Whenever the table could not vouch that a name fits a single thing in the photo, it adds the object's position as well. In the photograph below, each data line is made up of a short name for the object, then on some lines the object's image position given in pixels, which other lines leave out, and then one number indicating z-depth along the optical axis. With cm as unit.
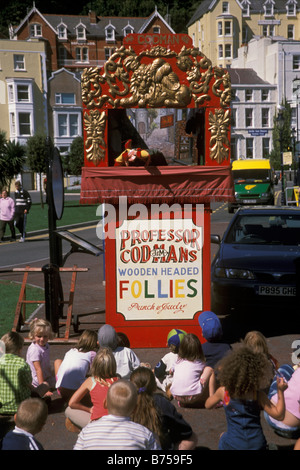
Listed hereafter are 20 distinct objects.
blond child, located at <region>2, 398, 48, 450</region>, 400
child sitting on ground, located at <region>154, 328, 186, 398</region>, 648
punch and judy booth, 776
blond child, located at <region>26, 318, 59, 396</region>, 655
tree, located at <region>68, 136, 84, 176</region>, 6438
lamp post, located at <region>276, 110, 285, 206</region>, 3047
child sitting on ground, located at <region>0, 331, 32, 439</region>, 568
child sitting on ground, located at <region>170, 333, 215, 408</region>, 604
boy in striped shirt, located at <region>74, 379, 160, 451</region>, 382
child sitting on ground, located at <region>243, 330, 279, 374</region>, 576
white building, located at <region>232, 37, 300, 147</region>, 8138
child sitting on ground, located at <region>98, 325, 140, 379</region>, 617
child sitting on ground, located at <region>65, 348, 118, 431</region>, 526
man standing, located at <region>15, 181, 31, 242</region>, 2059
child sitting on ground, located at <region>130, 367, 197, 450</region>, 461
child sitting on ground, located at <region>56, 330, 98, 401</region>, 622
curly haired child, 441
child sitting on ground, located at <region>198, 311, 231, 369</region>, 635
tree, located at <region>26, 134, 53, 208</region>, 4472
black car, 895
